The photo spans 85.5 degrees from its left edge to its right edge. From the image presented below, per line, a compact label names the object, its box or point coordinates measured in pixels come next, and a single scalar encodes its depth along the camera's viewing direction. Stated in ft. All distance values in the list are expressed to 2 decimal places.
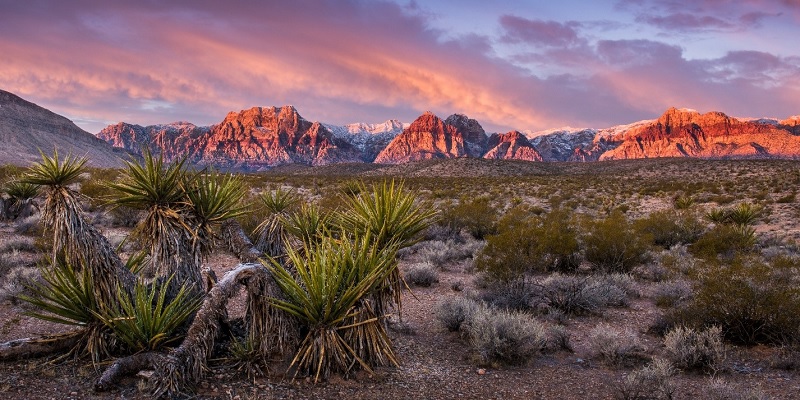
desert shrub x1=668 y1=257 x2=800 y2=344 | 22.72
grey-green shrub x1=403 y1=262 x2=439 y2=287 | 36.73
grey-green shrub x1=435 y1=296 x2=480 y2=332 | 25.72
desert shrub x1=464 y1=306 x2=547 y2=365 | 21.36
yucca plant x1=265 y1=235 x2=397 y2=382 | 17.16
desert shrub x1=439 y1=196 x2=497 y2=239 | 57.67
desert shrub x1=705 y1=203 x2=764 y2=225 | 57.06
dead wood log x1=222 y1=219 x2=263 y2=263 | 22.48
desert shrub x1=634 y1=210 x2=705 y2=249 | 53.26
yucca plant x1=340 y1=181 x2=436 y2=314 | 20.72
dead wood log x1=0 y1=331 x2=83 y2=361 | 17.30
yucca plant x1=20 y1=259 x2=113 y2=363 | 17.28
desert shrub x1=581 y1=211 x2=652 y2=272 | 39.91
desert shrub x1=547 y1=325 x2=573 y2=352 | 23.68
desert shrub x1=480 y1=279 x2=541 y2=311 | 29.32
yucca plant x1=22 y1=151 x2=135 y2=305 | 17.65
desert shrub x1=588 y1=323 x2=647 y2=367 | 21.89
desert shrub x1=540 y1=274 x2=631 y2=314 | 30.12
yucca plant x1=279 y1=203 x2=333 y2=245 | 23.42
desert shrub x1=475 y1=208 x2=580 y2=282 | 32.01
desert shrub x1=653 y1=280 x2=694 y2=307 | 30.45
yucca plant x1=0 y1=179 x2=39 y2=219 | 53.78
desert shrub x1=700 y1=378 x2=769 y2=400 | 16.22
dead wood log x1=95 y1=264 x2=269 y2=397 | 15.06
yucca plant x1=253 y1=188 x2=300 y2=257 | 25.85
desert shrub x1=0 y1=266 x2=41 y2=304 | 27.04
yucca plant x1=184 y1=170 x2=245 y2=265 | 20.47
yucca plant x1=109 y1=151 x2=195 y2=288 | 19.02
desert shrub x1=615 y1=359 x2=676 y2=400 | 17.55
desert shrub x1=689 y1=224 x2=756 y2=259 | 42.42
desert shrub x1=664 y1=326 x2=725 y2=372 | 20.68
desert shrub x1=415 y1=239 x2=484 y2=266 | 44.80
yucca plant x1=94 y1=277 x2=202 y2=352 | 16.69
